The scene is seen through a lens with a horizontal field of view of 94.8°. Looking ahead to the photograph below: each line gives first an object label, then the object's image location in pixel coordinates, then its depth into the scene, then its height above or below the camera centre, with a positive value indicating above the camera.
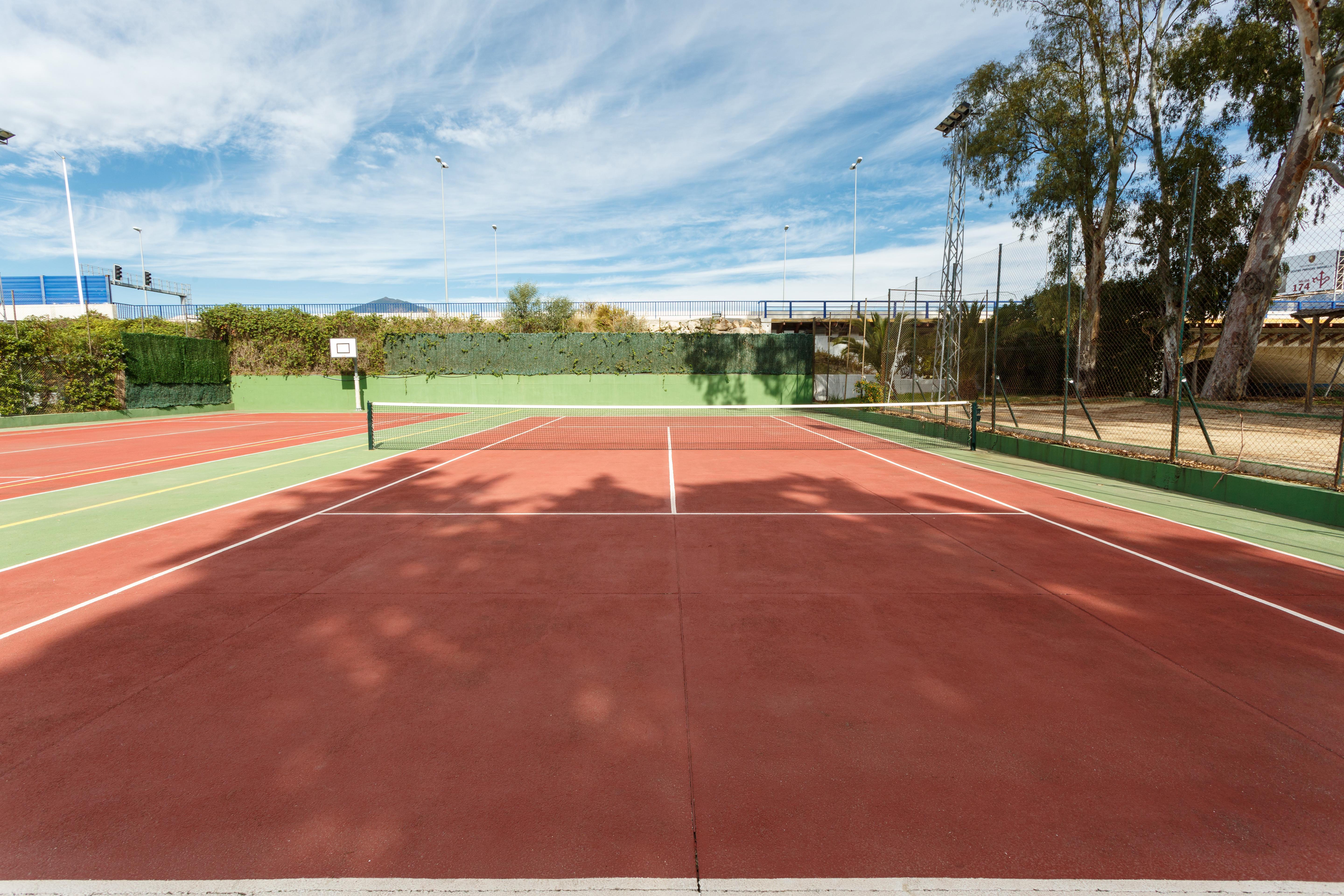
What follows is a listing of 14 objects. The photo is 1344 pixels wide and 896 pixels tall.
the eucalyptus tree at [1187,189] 20.06 +6.00
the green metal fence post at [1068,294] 10.70 +1.36
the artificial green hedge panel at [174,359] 23.59 +1.04
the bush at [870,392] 25.31 -0.68
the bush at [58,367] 19.55 +0.64
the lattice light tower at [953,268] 18.78 +3.35
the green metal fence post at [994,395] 12.63 -0.44
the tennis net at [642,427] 15.97 -1.60
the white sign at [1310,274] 18.64 +3.17
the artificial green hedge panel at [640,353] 28.28 +1.15
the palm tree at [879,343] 22.64 +1.37
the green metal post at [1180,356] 8.67 +0.23
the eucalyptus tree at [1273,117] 15.45 +6.95
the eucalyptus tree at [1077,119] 22.09 +9.30
